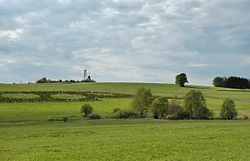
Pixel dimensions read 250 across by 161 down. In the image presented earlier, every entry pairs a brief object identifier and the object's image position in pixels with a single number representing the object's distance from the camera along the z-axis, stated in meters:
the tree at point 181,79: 179.25
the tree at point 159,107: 99.12
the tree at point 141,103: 103.97
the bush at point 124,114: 93.53
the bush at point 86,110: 96.25
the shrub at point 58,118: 83.84
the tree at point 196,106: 99.19
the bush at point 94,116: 88.50
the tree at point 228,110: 97.31
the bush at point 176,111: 98.64
